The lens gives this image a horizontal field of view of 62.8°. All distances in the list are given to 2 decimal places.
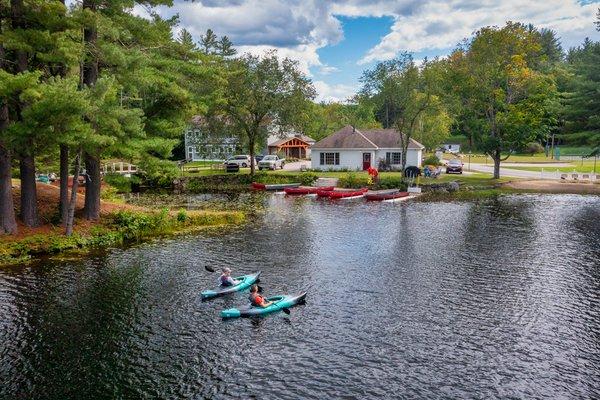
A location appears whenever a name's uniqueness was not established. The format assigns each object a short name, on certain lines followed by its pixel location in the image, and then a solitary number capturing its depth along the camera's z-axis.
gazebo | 92.93
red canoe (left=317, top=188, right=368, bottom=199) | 49.62
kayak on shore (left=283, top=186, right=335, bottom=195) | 52.69
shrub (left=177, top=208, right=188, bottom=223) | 34.75
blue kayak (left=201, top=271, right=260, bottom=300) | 20.11
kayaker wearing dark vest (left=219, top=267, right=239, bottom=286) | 20.77
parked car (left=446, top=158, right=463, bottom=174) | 64.19
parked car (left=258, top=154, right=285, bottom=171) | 71.44
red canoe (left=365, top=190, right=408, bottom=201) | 47.78
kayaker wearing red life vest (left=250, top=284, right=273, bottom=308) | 18.28
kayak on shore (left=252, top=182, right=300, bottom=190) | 55.19
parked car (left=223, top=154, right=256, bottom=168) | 76.12
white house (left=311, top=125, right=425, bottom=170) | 67.06
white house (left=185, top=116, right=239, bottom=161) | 64.17
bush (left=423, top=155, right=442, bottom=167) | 73.26
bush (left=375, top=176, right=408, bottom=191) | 53.00
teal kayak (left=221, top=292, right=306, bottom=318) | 18.11
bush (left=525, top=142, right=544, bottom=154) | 101.18
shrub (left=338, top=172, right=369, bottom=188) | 54.69
